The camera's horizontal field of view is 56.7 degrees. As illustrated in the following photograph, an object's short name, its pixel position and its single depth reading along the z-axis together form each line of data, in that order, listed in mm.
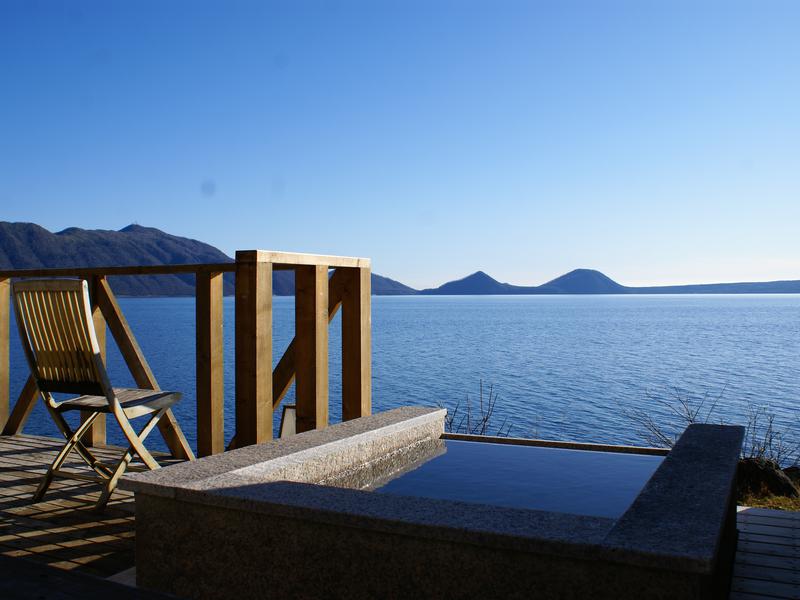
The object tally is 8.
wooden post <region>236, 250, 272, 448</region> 3357
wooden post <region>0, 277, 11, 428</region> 5309
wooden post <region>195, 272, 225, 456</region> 4117
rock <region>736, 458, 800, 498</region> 5602
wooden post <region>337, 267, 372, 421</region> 4086
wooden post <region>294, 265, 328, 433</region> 3752
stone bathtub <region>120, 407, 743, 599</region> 1758
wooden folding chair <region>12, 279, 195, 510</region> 3318
